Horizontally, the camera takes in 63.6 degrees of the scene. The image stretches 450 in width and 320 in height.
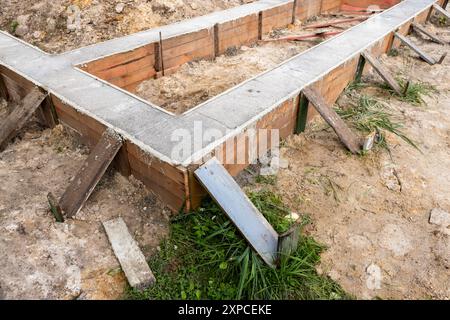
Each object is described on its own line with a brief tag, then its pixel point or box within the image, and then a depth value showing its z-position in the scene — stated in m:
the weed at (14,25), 7.14
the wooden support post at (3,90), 5.37
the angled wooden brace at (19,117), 4.38
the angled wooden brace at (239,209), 3.07
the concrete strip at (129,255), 3.00
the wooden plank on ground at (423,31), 8.05
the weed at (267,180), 4.05
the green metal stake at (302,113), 4.64
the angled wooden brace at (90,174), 3.53
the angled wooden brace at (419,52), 7.09
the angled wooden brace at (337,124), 4.48
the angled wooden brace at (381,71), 5.86
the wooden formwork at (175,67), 3.49
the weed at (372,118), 4.94
